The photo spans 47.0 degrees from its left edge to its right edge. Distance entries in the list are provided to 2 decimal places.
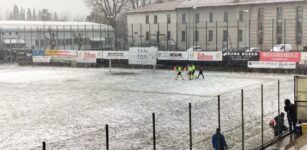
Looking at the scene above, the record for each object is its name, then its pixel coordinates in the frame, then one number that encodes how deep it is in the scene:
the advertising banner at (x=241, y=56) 32.01
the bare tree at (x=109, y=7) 74.85
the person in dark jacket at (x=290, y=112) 13.13
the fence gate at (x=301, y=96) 13.38
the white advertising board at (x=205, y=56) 33.81
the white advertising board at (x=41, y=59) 42.71
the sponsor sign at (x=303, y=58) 29.54
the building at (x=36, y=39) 55.10
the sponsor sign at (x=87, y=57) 39.63
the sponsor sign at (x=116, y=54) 37.91
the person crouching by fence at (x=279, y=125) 12.96
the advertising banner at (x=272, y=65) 30.12
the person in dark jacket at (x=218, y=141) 10.50
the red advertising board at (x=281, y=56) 29.97
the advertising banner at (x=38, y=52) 42.80
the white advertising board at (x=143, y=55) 35.17
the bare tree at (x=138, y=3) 81.79
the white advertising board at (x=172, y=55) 35.09
